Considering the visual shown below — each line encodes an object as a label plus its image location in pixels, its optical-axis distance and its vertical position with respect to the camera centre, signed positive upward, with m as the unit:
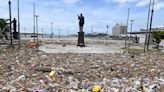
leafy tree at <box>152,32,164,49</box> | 16.91 +0.50
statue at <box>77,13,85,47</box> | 12.31 +0.58
